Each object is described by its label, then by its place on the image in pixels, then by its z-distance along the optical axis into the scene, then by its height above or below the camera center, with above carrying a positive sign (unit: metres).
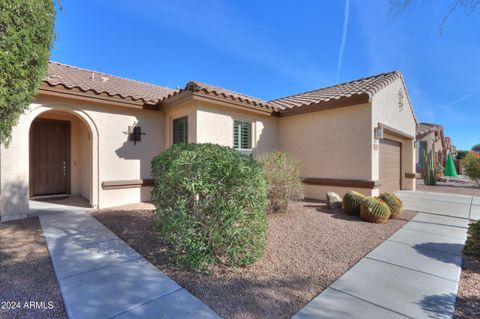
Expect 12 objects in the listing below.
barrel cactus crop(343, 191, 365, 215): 6.45 -1.26
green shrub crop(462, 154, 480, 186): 8.25 -0.22
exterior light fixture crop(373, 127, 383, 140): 7.71 +0.97
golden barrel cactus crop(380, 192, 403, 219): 6.35 -1.31
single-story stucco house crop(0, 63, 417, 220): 6.68 +0.99
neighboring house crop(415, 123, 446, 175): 19.19 +1.96
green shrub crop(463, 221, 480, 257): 3.98 -1.51
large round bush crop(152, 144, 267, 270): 3.26 -0.77
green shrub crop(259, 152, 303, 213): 6.52 -0.66
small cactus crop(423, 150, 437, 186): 14.48 -0.77
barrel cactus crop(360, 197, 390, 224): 5.84 -1.37
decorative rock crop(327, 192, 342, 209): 7.29 -1.37
